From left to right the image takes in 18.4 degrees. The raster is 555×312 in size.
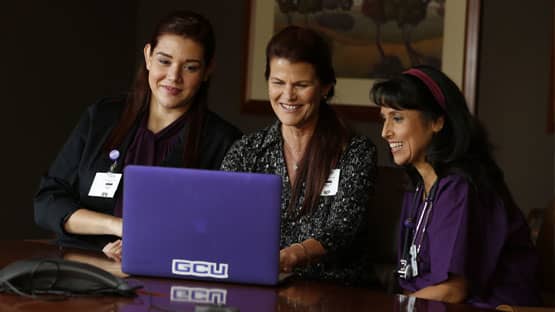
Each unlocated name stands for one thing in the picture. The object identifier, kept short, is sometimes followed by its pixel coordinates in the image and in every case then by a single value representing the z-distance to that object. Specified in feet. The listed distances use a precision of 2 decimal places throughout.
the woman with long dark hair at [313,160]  18.99
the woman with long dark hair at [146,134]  20.93
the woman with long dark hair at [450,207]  16.98
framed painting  31.06
